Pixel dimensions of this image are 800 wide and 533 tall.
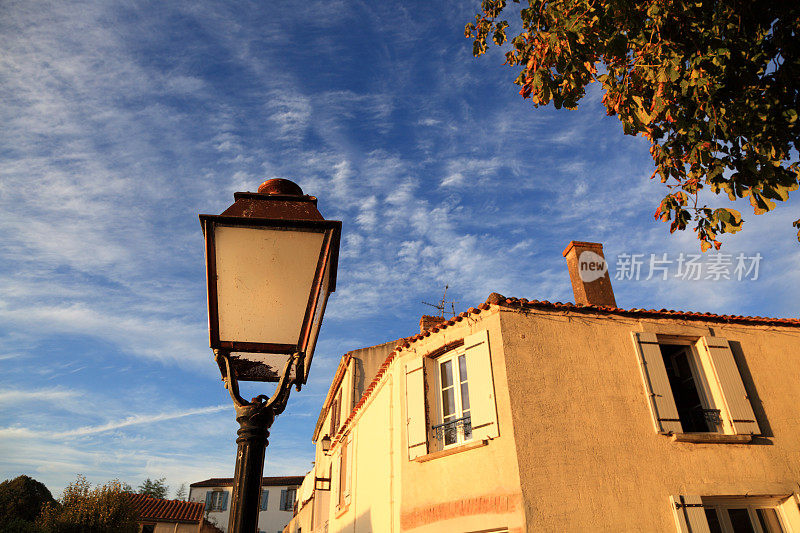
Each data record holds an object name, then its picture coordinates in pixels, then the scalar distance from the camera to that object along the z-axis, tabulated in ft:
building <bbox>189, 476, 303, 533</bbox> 131.95
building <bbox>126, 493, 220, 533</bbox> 101.71
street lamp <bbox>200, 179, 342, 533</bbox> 6.66
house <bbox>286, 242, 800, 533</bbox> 26.45
